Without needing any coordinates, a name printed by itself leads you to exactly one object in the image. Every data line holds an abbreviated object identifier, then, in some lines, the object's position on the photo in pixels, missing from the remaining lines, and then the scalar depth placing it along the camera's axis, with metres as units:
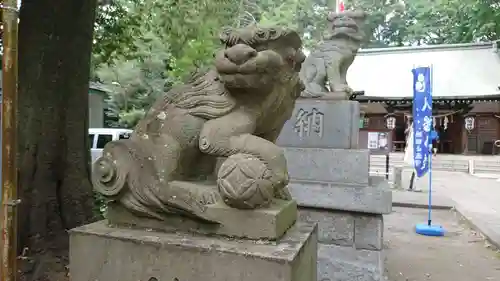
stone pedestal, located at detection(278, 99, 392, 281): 3.41
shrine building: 17.89
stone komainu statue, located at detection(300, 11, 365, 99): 4.18
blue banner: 5.88
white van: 9.56
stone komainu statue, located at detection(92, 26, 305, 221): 1.64
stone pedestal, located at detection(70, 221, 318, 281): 1.51
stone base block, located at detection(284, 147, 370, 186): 3.55
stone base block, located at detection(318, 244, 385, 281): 3.39
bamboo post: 1.79
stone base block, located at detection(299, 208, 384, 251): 3.43
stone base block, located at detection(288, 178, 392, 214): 3.38
